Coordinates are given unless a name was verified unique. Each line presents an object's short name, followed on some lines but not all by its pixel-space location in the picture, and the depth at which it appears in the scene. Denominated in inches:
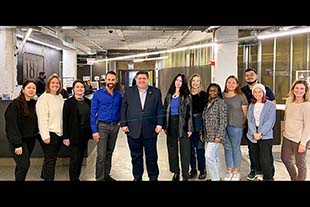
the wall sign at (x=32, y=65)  329.0
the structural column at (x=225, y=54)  246.9
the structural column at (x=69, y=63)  441.4
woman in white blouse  122.7
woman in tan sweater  124.9
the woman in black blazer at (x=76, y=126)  127.3
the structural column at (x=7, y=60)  234.4
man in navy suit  132.2
